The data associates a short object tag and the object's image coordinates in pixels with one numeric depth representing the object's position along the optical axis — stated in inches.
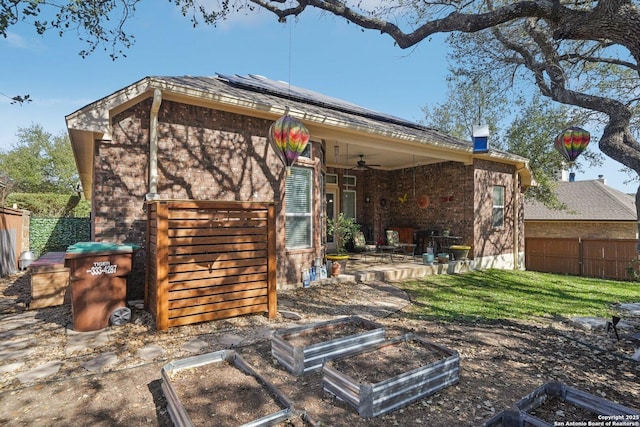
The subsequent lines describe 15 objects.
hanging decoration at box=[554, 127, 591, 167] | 226.2
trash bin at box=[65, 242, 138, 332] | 158.7
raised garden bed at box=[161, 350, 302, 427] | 88.0
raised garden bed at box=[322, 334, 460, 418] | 97.6
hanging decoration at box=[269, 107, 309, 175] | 190.4
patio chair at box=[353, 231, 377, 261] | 430.3
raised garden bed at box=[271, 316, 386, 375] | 121.7
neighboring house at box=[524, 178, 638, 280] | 471.8
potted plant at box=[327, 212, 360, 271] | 293.7
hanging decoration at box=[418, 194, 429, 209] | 438.6
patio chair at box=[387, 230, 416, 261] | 394.3
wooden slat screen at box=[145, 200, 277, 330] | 162.2
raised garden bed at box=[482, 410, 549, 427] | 83.0
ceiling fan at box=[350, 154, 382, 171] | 383.7
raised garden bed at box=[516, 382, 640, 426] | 90.3
